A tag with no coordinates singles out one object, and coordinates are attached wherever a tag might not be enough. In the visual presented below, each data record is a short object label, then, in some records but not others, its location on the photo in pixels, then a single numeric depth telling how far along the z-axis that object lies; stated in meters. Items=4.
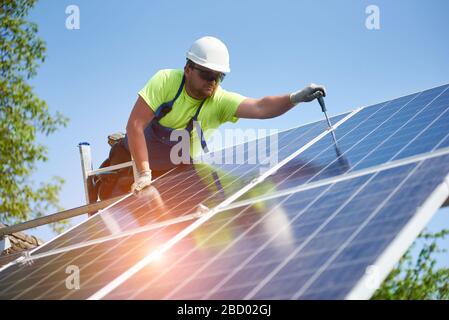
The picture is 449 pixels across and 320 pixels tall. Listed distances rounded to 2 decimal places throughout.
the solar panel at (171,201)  5.32
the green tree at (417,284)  17.78
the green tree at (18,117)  18.98
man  6.98
